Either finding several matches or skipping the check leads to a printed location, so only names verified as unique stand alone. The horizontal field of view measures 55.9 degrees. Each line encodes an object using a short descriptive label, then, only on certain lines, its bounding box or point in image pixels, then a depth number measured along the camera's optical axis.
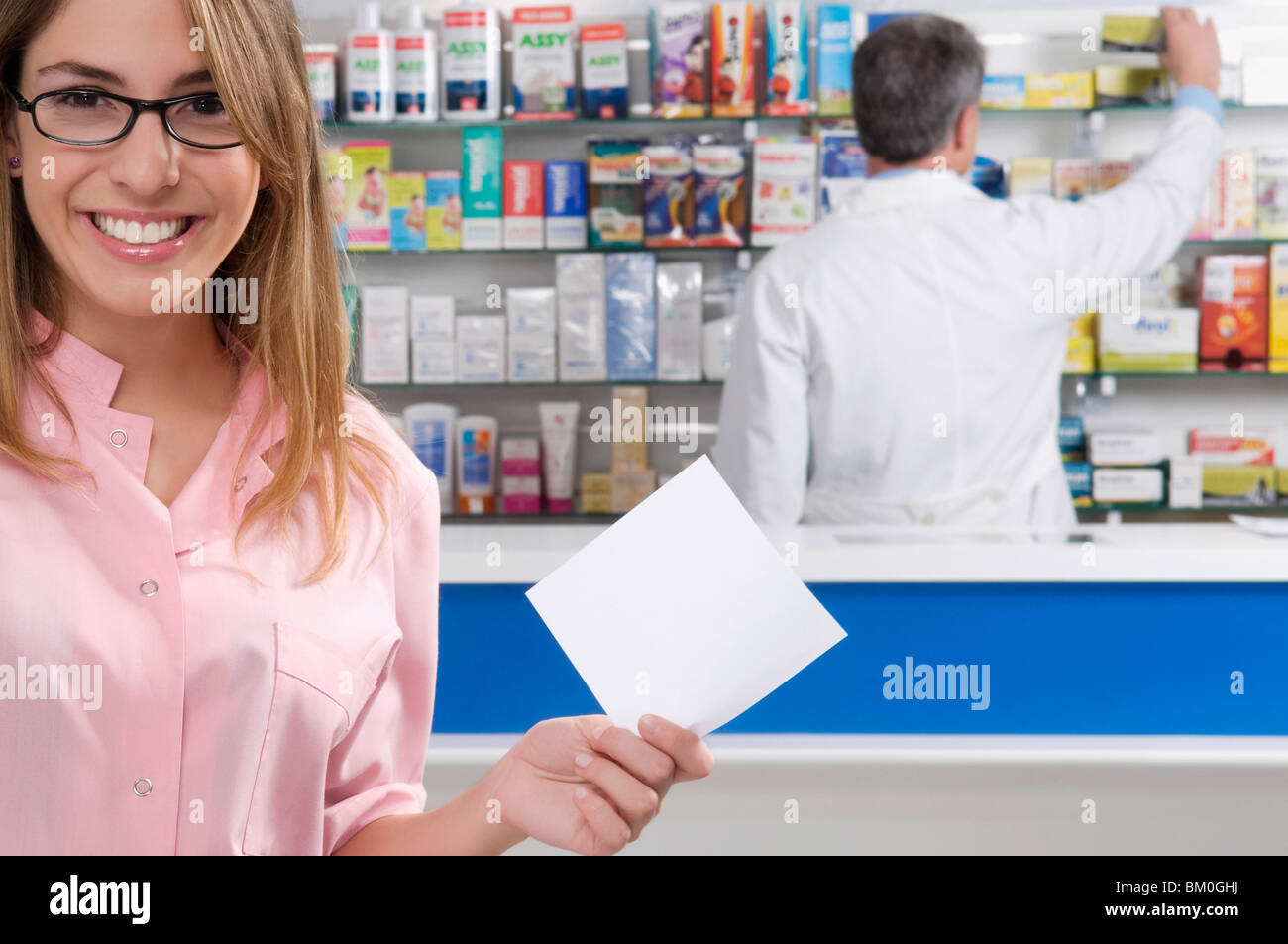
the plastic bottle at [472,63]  3.31
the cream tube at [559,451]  3.45
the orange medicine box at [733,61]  3.25
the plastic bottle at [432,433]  3.45
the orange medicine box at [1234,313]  3.26
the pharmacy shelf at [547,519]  3.46
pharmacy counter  2.01
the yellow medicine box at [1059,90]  3.30
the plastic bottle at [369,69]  3.29
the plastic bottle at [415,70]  3.31
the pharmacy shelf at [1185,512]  3.35
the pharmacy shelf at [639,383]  3.41
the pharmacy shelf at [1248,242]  3.27
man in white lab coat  2.28
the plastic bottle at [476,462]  3.46
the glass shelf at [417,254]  3.42
